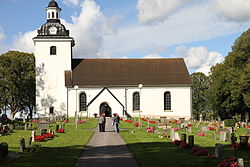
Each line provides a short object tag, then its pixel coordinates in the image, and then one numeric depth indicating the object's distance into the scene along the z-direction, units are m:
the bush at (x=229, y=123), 38.97
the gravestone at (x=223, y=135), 24.86
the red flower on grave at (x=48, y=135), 25.23
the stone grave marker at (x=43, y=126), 30.58
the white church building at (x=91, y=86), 54.84
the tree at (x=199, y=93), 81.88
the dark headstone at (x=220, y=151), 15.71
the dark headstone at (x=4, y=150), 16.91
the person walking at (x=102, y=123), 29.92
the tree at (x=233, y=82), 50.23
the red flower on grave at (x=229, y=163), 13.27
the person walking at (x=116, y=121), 29.53
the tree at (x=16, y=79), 60.97
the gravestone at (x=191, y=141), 20.27
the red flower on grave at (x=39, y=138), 23.62
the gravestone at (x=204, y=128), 32.25
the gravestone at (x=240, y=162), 12.62
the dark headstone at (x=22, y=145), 19.11
